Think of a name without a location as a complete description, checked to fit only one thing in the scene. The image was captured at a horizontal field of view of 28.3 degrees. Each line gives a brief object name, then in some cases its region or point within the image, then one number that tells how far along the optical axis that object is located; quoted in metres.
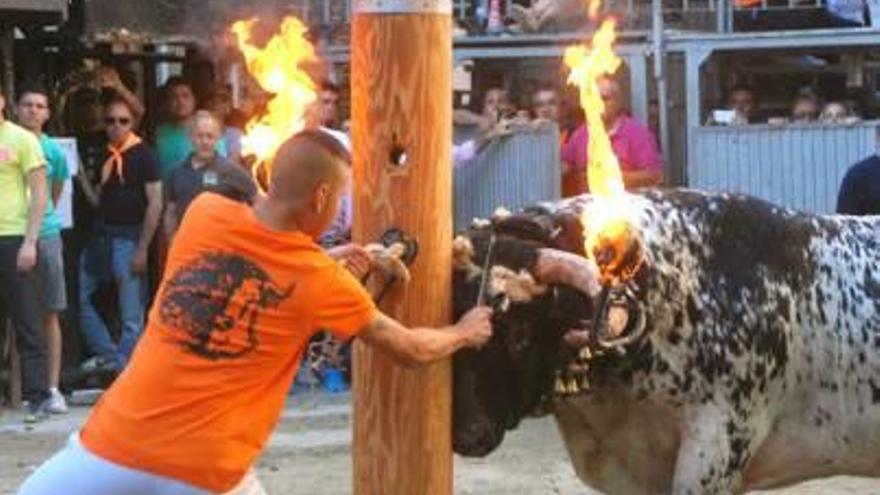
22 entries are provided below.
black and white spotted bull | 4.98
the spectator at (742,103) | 12.09
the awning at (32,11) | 11.04
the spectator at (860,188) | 9.89
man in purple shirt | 10.82
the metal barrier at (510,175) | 11.41
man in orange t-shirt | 4.39
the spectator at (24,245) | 10.50
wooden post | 4.63
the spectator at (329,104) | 9.48
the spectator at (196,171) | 10.98
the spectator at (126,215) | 11.33
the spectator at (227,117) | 11.32
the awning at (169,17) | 12.76
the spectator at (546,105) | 11.62
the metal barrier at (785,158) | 11.56
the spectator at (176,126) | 12.01
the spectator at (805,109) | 12.02
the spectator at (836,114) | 11.62
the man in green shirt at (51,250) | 10.74
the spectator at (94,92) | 11.97
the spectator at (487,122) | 11.50
